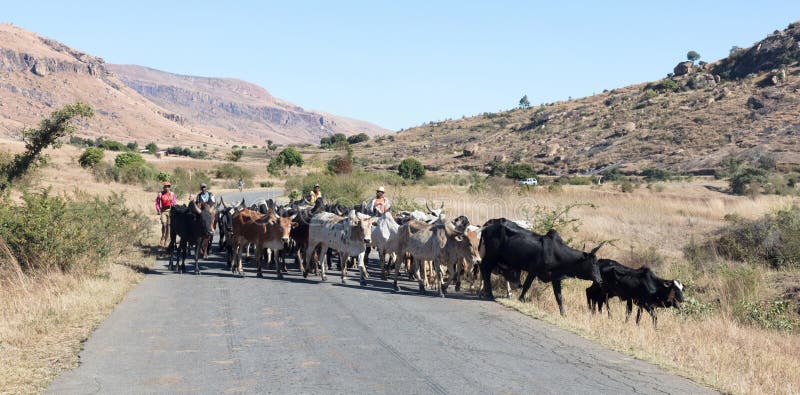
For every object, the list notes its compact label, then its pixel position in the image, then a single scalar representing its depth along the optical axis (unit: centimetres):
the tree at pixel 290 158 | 8794
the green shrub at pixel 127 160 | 6361
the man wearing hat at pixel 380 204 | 1921
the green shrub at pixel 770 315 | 1617
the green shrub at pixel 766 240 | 2205
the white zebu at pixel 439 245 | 1497
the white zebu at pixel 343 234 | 1625
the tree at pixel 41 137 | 3144
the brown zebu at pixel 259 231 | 1677
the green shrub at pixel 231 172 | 7738
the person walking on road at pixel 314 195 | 2320
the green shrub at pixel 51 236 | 1448
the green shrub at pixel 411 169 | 6575
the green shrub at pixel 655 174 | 5859
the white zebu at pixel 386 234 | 1646
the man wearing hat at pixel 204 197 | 2041
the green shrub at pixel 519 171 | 5894
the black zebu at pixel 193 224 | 1750
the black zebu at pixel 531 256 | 1419
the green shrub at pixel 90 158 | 6144
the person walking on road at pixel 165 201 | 2023
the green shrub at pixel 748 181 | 4328
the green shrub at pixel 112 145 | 10611
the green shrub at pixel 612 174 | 6078
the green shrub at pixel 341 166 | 5278
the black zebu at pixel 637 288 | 1407
